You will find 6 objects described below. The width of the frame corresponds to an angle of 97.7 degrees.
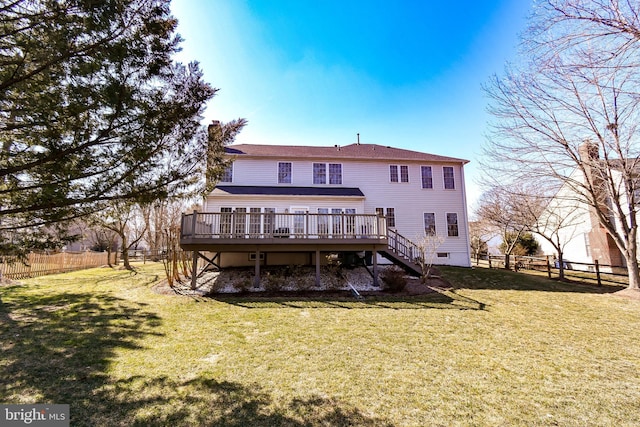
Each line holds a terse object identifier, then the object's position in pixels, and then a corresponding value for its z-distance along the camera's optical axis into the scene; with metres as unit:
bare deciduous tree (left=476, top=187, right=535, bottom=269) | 15.32
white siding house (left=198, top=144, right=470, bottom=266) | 15.28
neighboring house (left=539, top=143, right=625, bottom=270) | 17.05
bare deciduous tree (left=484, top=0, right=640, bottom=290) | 9.55
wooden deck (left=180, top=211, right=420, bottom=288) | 10.13
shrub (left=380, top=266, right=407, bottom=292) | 10.29
